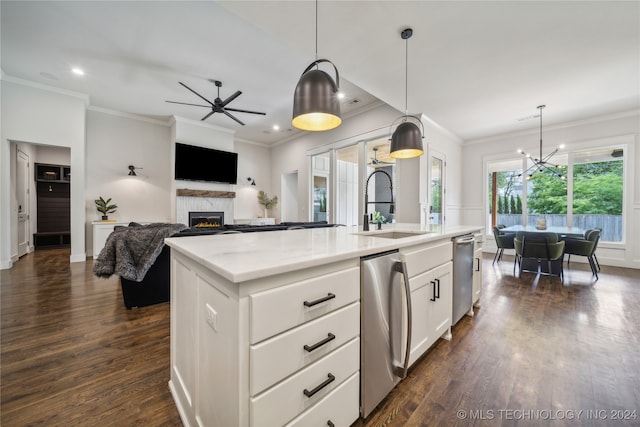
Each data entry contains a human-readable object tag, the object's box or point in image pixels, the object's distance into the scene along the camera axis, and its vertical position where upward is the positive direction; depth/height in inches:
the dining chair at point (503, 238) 175.5 -19.2
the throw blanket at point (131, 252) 93.4 -16.5
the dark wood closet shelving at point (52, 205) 246.8 +5.2
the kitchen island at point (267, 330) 30.5 -17.9
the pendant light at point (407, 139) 91.7 +27.5
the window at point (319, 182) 269.0 +33.1
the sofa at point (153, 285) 101.9 -32.0
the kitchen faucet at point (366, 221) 89.4 -3.5
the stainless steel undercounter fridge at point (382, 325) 47.0 -23.9
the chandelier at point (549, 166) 195.2 +40.5
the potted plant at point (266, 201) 316.5 +13.1
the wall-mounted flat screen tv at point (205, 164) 233.5 +47.4
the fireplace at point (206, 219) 243.4 -8.3
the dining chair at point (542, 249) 143.9 -22.5
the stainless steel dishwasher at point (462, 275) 82.7 -22.8
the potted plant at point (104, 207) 213.3 +2.9
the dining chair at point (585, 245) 151.6 -20.5
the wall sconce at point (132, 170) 232.2 +38.7
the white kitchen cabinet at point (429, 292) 62.0 -22.9
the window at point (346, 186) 248.8 +27.1
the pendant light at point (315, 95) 57.4 +27.7
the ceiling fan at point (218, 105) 162.0 +71.0
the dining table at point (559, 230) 153.1 -12.1
